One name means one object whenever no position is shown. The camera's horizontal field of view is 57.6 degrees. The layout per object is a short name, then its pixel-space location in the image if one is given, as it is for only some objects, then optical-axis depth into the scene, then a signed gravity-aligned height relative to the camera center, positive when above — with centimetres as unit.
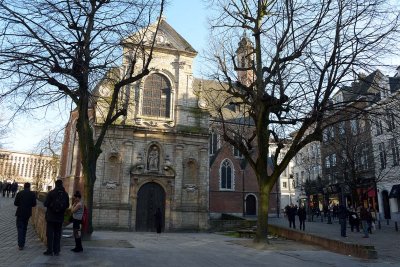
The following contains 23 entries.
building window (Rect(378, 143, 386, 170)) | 2882 +427
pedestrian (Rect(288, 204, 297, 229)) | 2534 -44
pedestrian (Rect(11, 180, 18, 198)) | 3856 +173
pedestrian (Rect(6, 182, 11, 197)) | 3925 +175
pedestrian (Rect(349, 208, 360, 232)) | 2230 -63
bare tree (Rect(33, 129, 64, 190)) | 4706 +556
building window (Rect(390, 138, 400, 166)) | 2665 +431
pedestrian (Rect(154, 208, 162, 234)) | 2530 -102
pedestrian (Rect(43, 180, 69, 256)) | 902 -22
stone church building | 2781 +402
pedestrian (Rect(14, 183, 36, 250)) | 992 -9
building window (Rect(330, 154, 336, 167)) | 3377 +470
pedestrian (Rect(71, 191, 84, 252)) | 1005 -33
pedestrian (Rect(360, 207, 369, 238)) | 1820 -48
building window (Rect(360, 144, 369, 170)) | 2919 +440
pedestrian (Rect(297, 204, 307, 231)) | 2439 -42
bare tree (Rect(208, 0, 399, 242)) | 1366 +527
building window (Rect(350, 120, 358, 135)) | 2807 +644
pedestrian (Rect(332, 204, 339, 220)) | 3584 -30
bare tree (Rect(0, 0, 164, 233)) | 1131 +468
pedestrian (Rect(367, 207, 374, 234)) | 1984 -82
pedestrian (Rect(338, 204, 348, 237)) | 1856 -45
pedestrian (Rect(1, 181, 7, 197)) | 3947 +165
